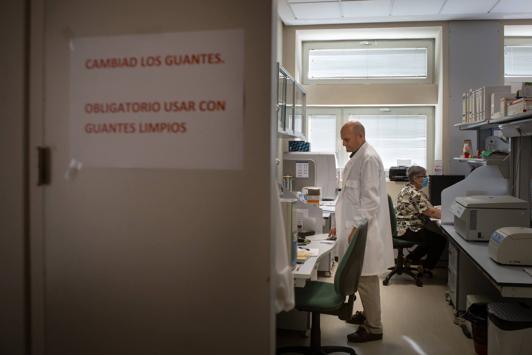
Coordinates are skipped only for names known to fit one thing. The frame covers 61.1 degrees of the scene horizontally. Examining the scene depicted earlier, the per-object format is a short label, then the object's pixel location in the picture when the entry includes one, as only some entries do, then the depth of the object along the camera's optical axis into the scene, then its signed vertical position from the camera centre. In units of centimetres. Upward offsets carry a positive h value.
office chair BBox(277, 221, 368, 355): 247 -70
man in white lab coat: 309 -26
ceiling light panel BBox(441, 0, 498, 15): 474 +184
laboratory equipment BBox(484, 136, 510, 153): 440 +33
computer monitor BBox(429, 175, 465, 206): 508 -9
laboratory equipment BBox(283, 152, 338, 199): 502 +5
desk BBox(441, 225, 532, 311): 219 -53
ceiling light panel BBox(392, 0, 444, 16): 474 +183
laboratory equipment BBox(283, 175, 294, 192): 499 -9
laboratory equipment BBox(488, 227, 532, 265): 249 -40
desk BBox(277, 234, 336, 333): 296 -98
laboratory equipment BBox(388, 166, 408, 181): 557 +1
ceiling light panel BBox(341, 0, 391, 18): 477 +183
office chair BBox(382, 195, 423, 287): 442 -85
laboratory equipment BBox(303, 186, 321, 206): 361 -17
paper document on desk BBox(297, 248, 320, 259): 270 -48
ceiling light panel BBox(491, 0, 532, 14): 473 +184
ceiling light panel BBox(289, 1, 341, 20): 487 +184
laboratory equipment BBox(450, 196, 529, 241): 317 -28
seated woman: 440 -40
